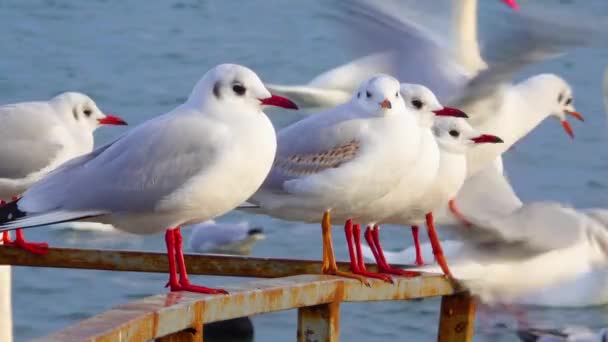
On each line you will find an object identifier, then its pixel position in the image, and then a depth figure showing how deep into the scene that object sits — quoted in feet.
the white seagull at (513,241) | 39.60
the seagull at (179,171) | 33.73
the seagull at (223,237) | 74.33
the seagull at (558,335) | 42.98
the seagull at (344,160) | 37.29
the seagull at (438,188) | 39.42
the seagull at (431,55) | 50.88
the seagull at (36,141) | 45.80
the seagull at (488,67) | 46.50
